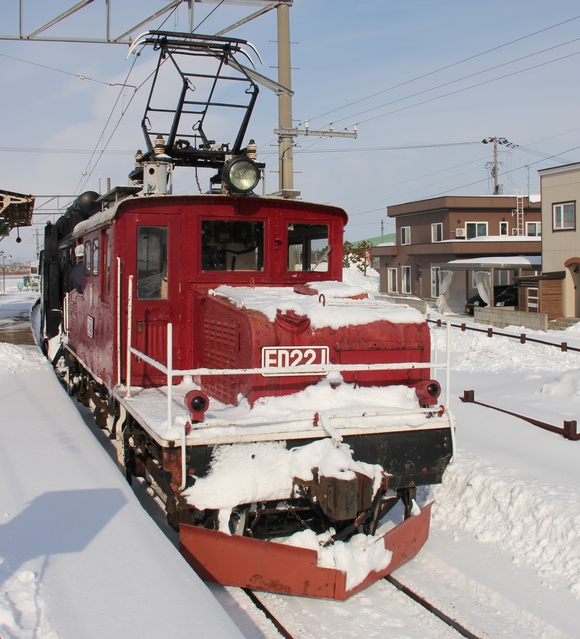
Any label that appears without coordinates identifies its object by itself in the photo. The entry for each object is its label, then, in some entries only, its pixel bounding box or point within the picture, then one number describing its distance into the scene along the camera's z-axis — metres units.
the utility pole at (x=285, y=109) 14.27
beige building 24.72
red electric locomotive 4.91
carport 28.97
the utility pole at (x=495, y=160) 49.25
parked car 29.89
